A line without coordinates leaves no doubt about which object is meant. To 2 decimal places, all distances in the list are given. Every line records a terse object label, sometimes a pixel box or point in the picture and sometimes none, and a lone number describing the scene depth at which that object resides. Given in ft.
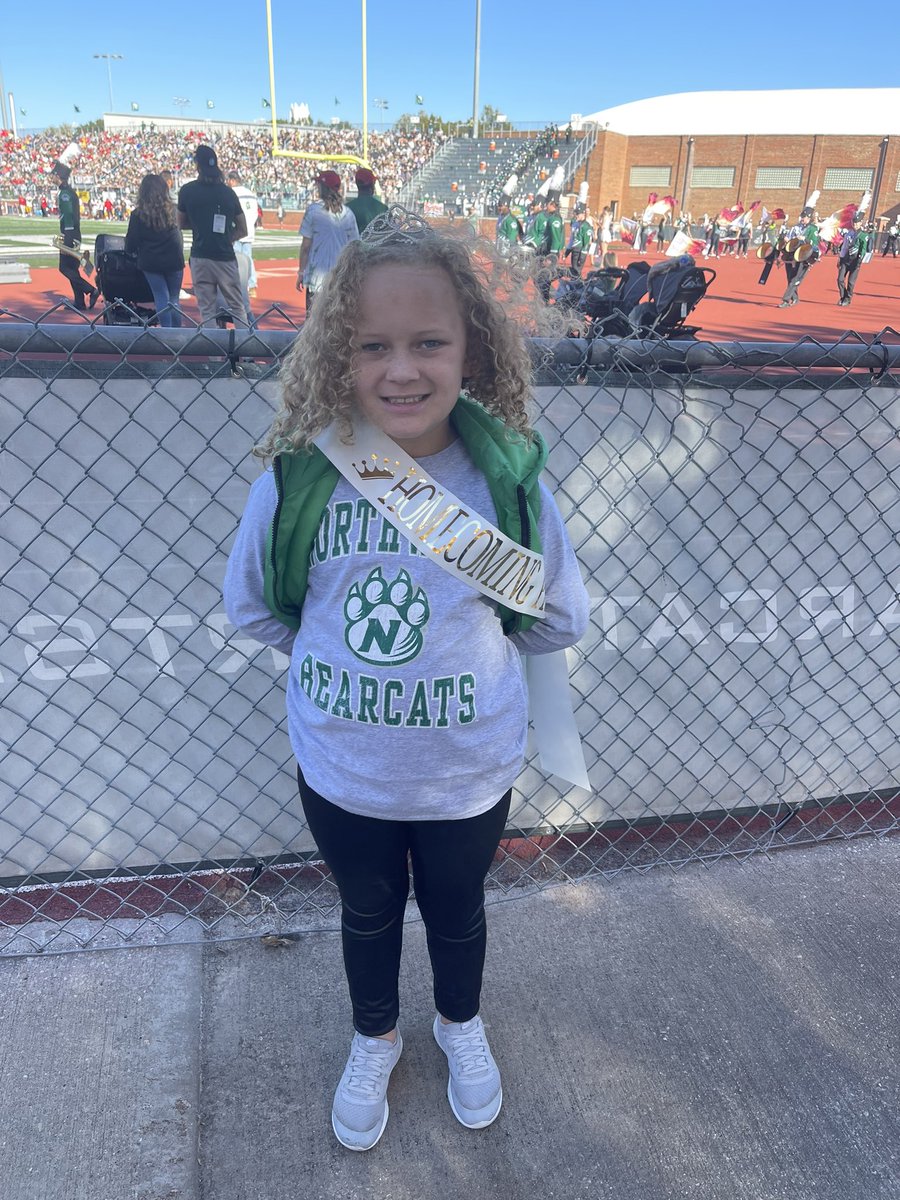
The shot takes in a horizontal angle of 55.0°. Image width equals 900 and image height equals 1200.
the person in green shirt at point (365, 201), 33.12
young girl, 4.69
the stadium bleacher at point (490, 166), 143.84
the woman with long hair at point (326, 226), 31.63
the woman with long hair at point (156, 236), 27.22
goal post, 118.42
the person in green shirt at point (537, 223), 56.75
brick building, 153.79
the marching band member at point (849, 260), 57.16
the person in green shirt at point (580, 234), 74.30
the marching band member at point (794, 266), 54.80
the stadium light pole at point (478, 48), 149.07
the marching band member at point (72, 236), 37.81
